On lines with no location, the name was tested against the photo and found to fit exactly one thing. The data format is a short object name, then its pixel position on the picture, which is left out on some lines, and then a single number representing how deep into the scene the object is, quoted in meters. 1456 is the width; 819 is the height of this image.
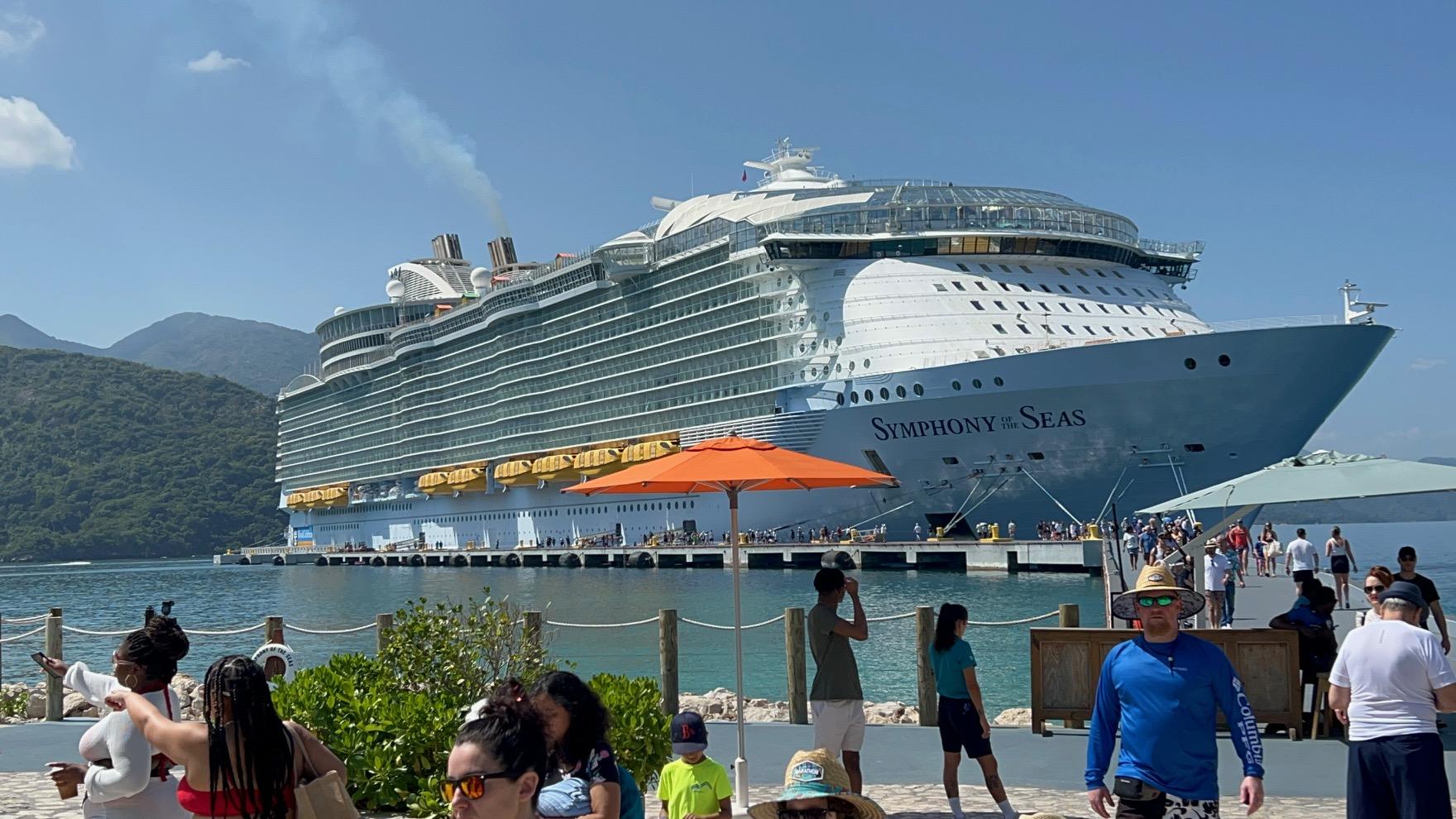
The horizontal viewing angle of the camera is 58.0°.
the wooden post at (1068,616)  10.23
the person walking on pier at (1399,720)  4.84
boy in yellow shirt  4.93
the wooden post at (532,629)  8.54
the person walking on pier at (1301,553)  18.45
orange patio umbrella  8.30
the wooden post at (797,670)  10.46
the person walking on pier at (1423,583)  9.44
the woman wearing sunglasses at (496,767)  2.93
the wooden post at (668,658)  10.81
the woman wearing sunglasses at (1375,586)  5.85
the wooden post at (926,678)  10.15
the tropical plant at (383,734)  7.13
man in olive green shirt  6.85
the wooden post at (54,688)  11.96
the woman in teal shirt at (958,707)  6.75
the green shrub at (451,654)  7.62
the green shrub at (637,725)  6.77
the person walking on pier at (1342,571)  17.16
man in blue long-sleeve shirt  4.37
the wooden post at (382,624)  10.02
